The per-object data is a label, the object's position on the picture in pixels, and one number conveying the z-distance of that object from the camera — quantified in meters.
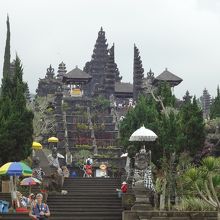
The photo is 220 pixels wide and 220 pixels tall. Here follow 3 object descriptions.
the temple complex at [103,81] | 68.00
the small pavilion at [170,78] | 66.56
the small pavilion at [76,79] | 67.56
